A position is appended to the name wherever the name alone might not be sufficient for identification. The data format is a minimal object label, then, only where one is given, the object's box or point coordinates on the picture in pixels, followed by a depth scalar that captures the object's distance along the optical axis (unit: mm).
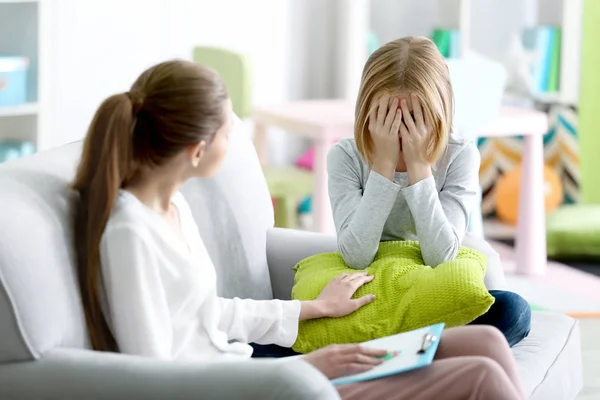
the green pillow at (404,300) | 3376
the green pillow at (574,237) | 6992
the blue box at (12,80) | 6340
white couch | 2605
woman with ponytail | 2802
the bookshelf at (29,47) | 6498
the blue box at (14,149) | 6442
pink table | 5885
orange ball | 7321
